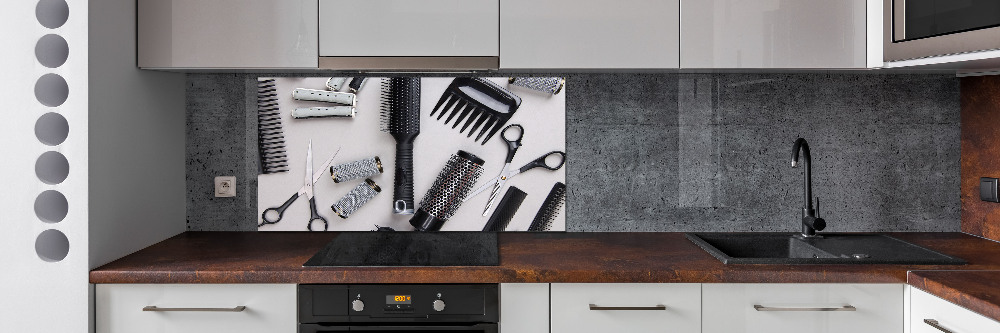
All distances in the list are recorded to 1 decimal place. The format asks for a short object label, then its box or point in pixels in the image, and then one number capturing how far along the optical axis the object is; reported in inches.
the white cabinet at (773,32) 76.3
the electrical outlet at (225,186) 90.8
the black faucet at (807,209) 81.0
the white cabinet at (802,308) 66.0
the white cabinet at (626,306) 66.7
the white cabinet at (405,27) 76.0
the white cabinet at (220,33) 76.0
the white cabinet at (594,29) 76.3
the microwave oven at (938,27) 64.9
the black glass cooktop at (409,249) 69.5
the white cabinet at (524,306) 67.0
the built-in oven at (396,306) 66.3
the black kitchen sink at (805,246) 78.9
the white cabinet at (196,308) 66.8
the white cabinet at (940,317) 54.7
